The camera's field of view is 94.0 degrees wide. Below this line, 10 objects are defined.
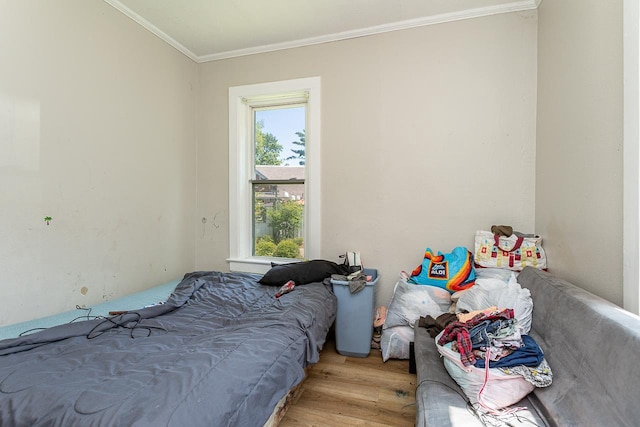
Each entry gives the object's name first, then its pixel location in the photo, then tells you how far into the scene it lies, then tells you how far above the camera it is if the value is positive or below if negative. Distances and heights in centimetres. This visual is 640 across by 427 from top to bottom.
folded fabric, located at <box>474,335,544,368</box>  132 -66
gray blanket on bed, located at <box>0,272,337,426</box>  94 -64
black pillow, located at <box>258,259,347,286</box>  252 -54
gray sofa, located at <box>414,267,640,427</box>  96 -61
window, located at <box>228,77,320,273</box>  313 +38
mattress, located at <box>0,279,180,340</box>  167 -68
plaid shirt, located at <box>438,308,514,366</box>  141 -62
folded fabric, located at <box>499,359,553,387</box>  126 -69
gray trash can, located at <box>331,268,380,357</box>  243 -89
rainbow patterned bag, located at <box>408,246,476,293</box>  234 -48
